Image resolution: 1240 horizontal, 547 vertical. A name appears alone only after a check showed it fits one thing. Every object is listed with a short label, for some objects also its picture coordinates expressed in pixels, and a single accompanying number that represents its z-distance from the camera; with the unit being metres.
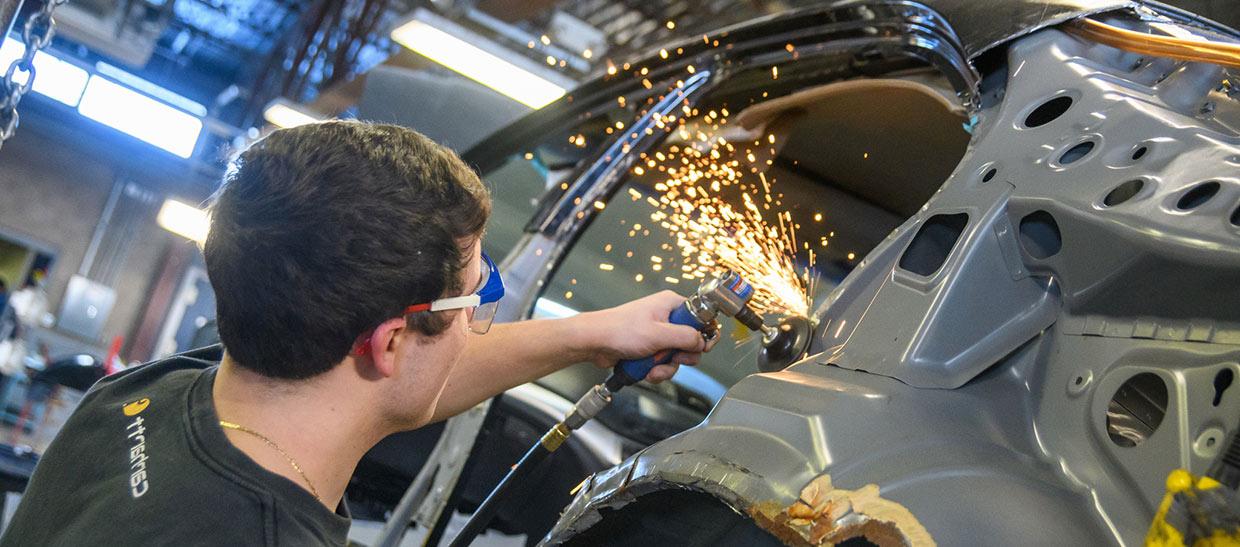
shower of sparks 1.96
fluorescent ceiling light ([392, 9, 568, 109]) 6.22
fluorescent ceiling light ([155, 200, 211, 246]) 16.19
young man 1.28
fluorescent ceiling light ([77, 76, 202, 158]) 14.27
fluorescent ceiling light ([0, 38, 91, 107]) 14.05
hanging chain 2.14
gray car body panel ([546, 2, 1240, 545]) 1.05
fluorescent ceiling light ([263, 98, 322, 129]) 10.99
